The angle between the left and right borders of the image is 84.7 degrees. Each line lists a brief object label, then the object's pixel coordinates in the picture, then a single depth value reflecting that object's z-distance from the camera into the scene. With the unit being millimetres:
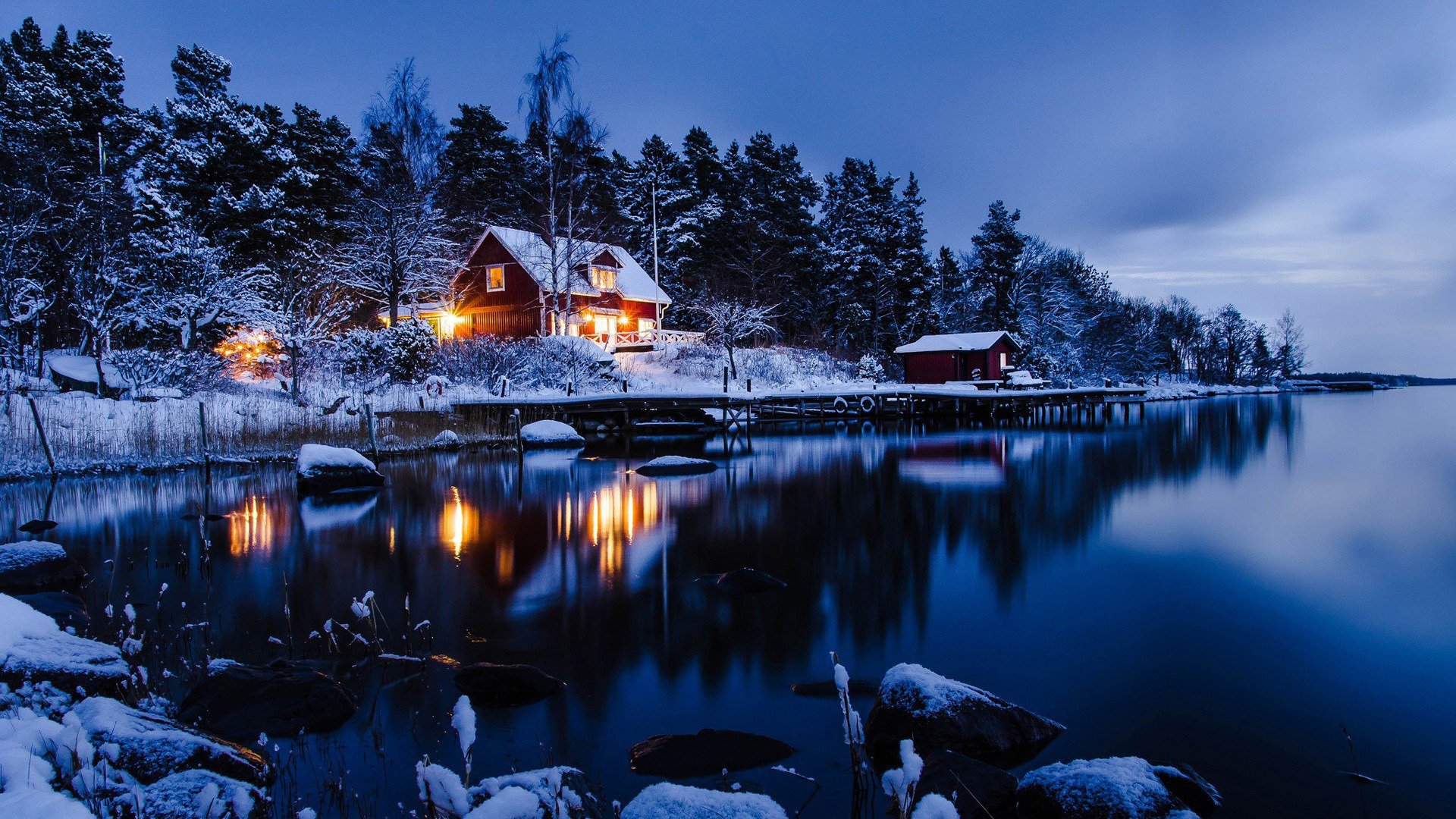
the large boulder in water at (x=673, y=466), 20875
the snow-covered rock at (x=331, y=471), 17891
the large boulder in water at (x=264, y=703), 5719
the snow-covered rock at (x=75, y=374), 25641
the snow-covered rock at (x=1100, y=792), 4305
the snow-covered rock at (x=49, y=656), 5332
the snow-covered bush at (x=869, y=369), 51281
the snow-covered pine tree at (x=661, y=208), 56656
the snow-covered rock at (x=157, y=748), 4188
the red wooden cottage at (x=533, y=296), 42469
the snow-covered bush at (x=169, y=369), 26984
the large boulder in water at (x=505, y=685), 6352
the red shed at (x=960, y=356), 50312
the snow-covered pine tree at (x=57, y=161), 27125
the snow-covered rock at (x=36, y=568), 9391
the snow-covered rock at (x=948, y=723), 5371
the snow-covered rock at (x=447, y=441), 27109
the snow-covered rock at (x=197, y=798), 3643
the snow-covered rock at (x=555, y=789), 3666
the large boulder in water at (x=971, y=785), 4516
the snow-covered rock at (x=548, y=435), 28719
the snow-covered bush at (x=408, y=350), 31938
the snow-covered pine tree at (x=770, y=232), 54250
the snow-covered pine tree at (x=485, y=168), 54406
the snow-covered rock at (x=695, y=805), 3752
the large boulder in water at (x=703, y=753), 5336
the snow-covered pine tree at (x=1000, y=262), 60438
